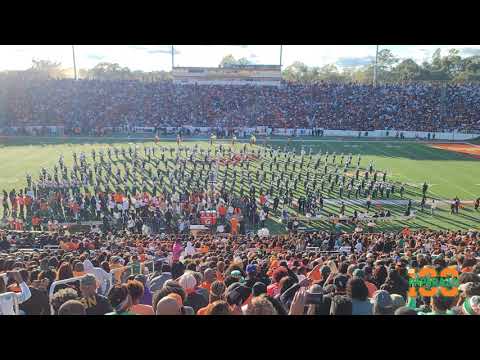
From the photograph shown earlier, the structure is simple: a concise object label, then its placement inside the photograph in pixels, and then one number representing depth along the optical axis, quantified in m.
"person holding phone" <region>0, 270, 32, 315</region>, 4.58
